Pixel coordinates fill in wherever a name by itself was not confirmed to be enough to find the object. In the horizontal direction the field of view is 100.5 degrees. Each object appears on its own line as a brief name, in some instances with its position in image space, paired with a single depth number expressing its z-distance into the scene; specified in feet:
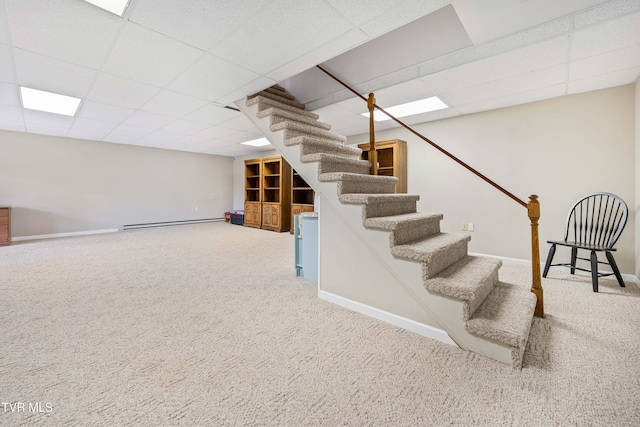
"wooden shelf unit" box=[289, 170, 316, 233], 21.38
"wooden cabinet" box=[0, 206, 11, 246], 16.34
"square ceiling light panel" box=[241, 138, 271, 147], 20.71
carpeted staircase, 5.32
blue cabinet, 9.74
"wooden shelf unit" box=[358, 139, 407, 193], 15.47
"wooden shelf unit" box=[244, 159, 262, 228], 24.50
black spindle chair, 9.07
